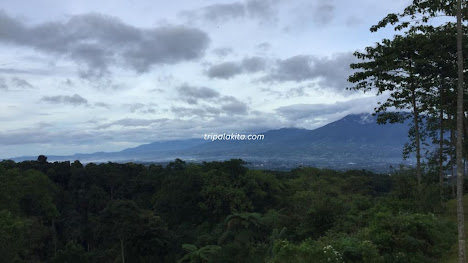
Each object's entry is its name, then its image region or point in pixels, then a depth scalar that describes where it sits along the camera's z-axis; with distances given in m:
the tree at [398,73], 15.52
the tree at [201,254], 19.58
